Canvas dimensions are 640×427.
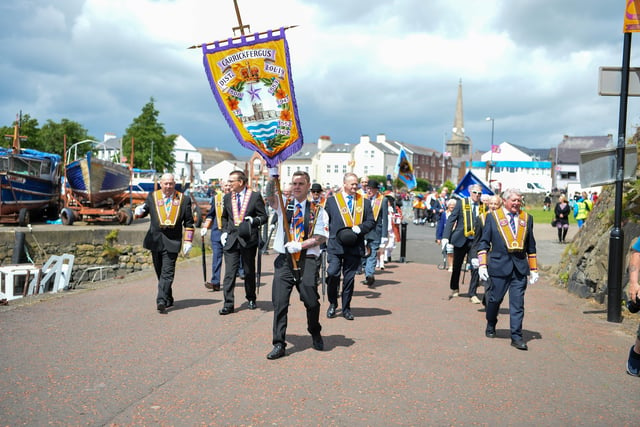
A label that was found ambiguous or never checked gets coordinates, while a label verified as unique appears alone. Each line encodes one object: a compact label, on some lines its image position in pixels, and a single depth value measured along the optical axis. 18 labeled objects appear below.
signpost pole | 8.26
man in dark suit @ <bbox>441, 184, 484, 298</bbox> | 10.03
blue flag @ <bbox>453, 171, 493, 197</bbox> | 17.55
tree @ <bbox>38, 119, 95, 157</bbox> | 71.94
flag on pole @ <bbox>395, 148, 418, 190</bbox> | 23.32
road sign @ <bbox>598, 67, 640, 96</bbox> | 8.59
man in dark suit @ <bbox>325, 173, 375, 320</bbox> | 8.16
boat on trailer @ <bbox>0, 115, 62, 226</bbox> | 21.56
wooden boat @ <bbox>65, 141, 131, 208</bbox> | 24.45
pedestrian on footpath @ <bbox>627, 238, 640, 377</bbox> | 5.21
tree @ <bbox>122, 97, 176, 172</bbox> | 65.50
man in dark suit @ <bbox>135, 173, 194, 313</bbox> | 8.32
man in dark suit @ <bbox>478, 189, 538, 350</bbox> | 6.92
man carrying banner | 6.14
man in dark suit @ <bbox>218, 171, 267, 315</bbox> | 8.21
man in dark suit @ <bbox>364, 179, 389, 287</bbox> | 11.34
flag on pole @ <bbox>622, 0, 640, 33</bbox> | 8.14
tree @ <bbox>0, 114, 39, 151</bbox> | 63.12
